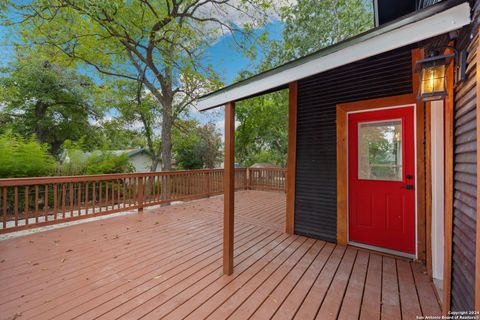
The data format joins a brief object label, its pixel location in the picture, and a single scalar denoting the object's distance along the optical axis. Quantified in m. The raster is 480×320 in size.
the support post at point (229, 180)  2.22
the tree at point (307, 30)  6.55
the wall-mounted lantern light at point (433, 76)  1.41
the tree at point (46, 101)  9.59
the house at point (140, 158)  14.18
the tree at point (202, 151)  11.26
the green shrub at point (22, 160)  4.60
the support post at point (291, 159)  3.45
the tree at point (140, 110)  8.62
